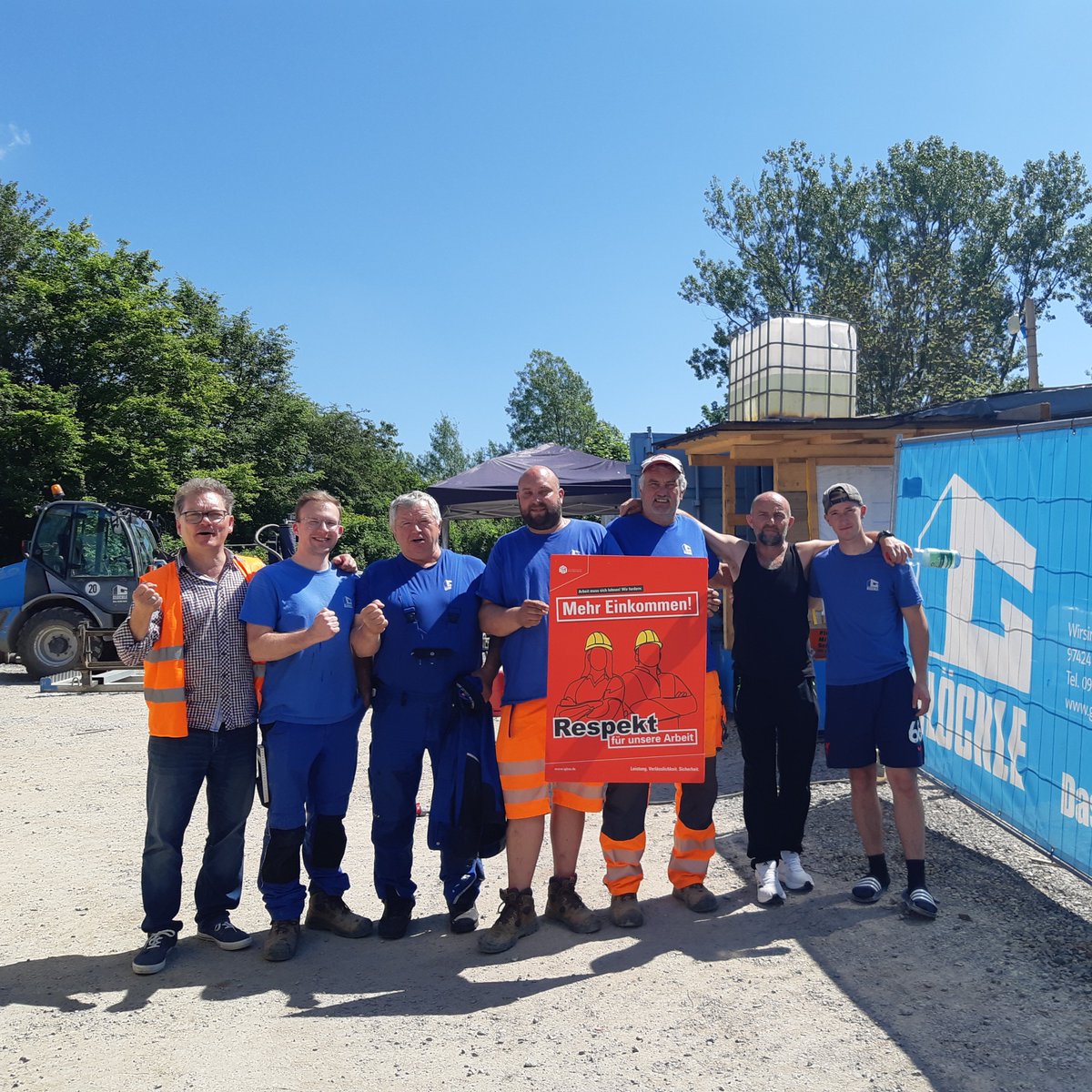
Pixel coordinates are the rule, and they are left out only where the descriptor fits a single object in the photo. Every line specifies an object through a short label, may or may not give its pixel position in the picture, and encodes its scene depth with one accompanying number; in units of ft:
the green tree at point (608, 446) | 108.99
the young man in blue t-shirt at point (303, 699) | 12.87
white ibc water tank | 27.27
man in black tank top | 14.55
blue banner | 13.04
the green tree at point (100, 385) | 81.20
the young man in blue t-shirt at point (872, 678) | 14.23
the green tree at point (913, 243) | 117.39
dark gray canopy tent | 44.45
